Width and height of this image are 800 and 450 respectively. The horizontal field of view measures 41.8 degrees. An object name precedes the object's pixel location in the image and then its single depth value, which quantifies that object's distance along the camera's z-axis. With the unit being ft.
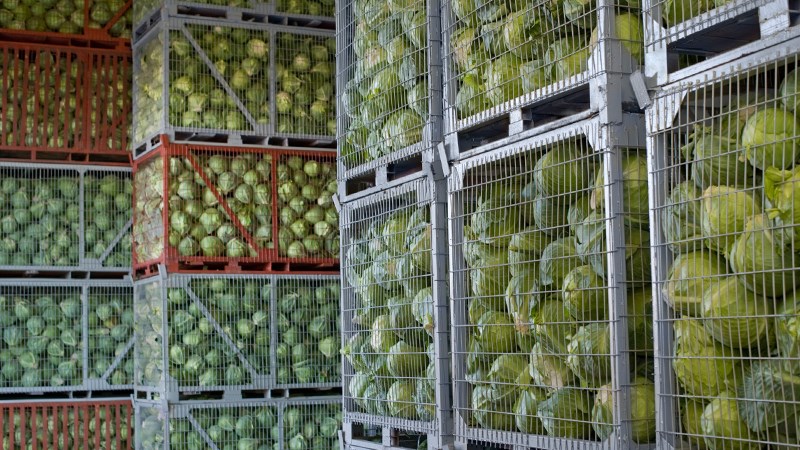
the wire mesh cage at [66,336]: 35.22
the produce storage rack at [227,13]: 33.32
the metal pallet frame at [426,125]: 18.17
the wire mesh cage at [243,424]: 32.04
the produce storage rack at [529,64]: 13.65
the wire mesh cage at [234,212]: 32.78
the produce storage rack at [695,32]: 11.62
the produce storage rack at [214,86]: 32.91
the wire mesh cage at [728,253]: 10.89
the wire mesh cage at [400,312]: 17.67
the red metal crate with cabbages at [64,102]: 36.32
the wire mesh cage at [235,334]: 32.45
